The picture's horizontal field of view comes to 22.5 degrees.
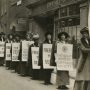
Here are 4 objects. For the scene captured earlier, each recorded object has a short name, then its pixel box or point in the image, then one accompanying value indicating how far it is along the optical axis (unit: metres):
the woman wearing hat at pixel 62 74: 7.66
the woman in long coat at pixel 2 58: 13.95
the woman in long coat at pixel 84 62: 6.10
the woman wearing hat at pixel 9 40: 12.84
